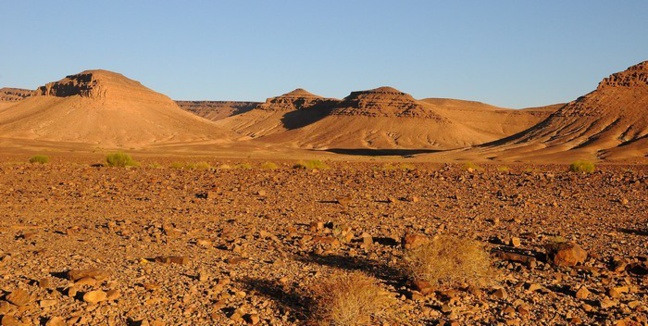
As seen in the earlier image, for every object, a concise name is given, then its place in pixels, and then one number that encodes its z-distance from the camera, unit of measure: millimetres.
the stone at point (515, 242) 10477
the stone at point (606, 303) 7203
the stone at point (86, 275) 7766
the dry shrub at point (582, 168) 31606
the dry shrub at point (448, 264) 8039
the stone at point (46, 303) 6883
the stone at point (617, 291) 7574
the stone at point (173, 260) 8867
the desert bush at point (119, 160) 32281
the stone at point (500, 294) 7512
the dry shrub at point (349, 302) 6512
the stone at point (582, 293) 7535
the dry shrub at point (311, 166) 32650
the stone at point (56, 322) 6298
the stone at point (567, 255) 8922
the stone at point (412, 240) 9914
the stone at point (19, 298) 6926
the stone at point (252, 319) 6609
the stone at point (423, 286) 7555
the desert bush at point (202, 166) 31078
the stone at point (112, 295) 7124
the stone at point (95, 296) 6992
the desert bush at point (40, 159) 35656
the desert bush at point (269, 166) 32438
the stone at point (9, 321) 6332
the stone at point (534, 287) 7805
